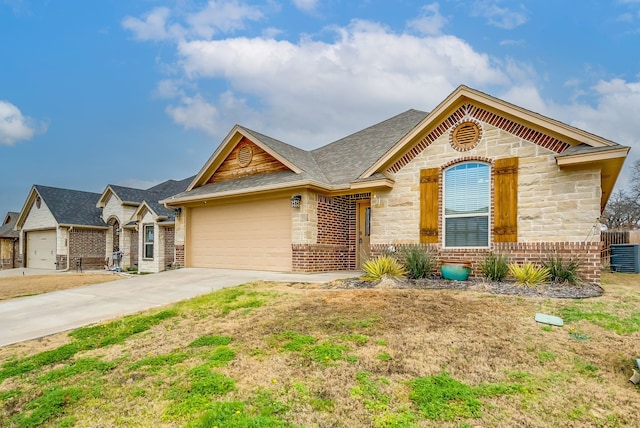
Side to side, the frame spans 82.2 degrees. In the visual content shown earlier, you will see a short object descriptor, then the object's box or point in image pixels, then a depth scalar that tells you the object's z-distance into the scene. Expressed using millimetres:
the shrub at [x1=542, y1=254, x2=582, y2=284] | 7688
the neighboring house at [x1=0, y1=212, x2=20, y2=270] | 27108
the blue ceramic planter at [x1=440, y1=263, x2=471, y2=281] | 8672
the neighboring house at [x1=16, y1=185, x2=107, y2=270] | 22484
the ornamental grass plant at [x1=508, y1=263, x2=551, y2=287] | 7605
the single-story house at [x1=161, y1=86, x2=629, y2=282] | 8141
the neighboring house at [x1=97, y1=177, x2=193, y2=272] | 19109
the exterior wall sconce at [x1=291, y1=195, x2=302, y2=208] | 11318
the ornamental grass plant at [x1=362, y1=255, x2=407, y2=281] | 8805
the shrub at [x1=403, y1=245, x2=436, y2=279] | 9133
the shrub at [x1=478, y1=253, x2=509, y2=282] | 8266
